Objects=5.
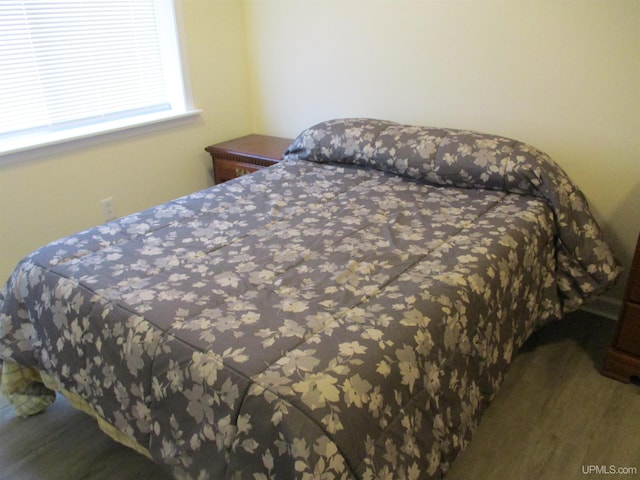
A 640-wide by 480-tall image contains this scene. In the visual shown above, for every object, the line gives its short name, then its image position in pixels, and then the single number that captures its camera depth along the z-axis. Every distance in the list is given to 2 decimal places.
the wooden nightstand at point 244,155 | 2.87
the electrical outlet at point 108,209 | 2.73
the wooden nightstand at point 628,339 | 1.85
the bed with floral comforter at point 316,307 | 1.12
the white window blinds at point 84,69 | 2.33
